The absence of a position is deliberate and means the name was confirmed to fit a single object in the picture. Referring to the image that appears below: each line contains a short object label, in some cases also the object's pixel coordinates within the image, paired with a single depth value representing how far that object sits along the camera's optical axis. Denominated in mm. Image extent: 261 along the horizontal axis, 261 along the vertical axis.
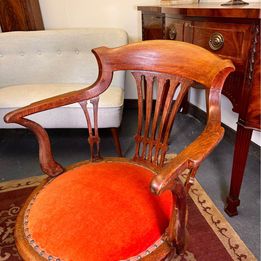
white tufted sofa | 1793
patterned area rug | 1036
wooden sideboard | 809
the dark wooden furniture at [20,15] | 1841
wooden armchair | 568
